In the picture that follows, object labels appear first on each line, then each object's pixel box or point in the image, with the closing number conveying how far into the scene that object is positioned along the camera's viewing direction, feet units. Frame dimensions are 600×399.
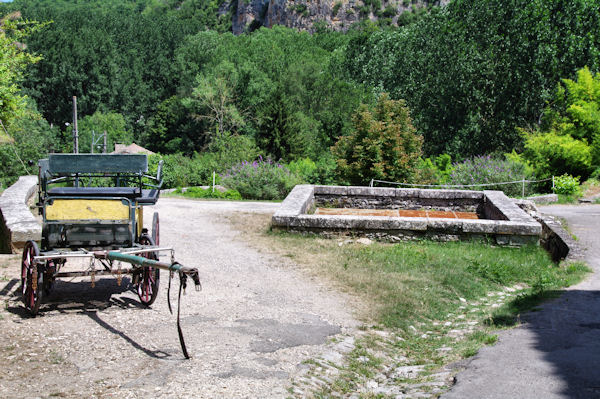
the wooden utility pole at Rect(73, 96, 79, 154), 114.31
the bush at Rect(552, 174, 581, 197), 67.26
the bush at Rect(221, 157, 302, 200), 65.62
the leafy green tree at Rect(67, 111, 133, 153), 211.00
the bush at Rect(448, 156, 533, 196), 66.95
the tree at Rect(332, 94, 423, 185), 63.10
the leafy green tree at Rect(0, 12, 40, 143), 47.48
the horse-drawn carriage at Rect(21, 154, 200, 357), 19.12
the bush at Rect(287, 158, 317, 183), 75.25
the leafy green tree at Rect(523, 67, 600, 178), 75.64
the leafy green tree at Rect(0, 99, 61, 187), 103.34
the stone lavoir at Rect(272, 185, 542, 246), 34.24
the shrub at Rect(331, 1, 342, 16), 384.06
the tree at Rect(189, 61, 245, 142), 198.49
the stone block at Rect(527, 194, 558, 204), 61.00
